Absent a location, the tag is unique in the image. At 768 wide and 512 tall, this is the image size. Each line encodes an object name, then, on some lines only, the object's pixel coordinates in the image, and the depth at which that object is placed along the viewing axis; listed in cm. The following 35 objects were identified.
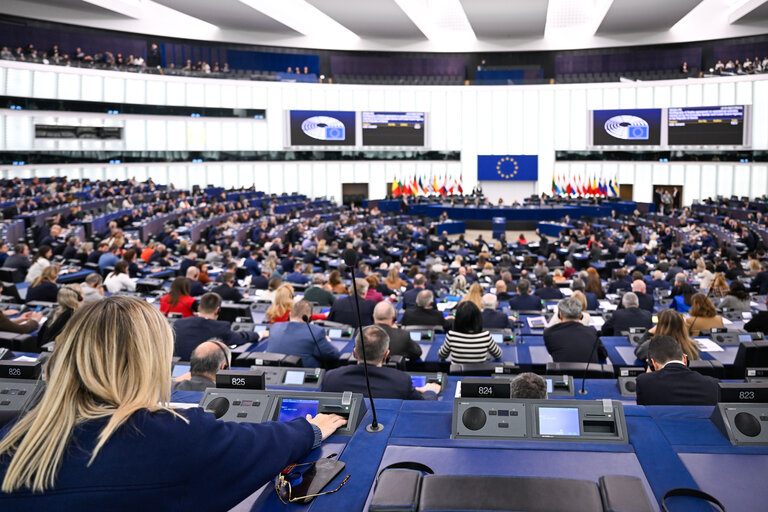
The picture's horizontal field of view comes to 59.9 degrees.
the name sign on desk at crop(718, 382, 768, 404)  277
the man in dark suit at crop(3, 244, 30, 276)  1085
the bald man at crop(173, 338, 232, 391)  390
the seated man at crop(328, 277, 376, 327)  792
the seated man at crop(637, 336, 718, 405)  386
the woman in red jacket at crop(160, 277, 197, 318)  766
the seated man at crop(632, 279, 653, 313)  866
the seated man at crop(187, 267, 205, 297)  949
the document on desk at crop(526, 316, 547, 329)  730
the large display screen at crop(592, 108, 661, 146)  3005
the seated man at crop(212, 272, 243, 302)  901
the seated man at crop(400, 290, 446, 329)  742
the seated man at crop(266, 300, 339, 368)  573
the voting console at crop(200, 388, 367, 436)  288
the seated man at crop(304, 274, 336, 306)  907
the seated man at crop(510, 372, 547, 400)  327
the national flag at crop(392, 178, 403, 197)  3356
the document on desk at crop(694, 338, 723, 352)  574
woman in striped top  568
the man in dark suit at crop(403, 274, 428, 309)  944
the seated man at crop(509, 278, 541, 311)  879
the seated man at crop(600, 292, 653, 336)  707
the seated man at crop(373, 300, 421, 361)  568
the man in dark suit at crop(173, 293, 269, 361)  594
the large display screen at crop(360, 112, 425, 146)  3319
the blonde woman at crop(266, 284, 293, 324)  714
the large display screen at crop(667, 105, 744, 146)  2872
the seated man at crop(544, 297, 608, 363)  574
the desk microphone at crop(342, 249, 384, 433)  273
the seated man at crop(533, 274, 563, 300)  1009
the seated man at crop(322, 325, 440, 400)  391
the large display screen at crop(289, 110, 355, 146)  3291
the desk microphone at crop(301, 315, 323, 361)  553
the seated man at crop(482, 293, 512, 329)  718
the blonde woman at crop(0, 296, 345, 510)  165
